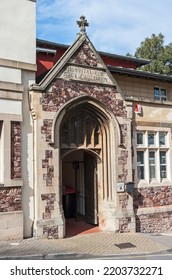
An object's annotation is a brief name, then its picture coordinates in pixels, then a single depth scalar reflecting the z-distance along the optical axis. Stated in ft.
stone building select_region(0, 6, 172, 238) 38.09
